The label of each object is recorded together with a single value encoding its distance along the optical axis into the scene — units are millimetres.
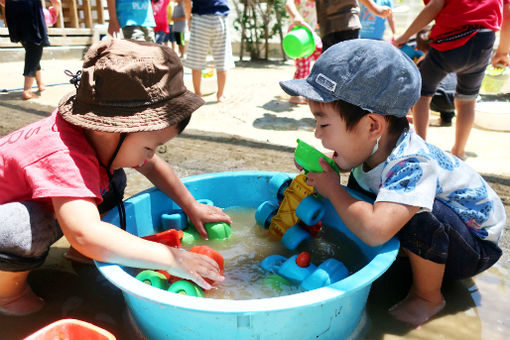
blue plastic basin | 934
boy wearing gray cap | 1197
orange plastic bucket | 928
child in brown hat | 1085
